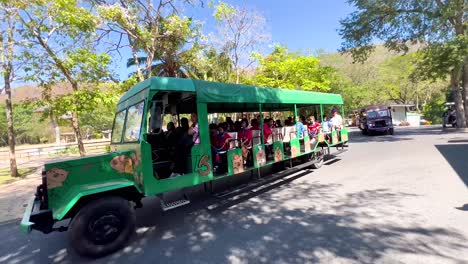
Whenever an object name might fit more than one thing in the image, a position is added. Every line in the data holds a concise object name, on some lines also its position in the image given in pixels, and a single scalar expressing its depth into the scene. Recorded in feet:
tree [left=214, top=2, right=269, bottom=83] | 60.07
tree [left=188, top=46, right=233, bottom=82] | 66.47
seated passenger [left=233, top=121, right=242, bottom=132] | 26.73
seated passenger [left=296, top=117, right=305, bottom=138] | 27.86
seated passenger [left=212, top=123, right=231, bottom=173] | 20.36
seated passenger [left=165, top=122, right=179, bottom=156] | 18.97
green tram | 13.25
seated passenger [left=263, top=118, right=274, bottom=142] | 25.84
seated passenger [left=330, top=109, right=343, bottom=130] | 35.47
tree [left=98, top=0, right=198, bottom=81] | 36.65
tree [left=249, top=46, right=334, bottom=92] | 79.00
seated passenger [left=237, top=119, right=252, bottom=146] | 23.62
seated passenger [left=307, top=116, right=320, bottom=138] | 31.17
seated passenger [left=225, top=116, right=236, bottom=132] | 26.48
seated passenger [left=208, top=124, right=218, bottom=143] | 21.94
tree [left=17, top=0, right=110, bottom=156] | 32.70
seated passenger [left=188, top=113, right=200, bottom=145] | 18.03
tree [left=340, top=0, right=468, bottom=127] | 50.42
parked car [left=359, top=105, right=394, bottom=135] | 69.82
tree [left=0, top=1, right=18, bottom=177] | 33.53
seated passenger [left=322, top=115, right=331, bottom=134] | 34.10
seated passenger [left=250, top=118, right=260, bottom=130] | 26.71
